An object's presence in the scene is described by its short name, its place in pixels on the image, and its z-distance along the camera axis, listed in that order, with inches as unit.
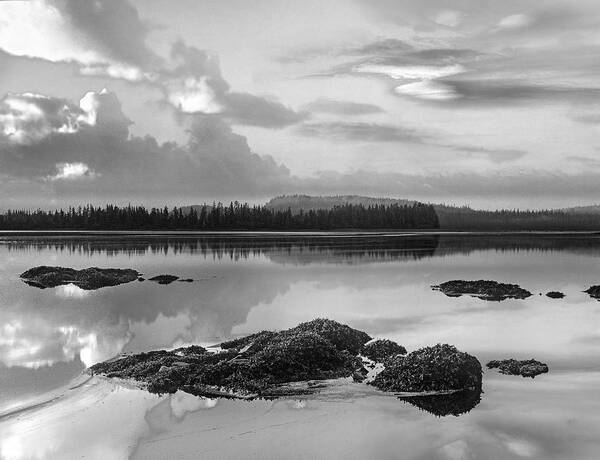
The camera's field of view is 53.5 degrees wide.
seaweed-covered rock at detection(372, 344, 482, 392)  631.2
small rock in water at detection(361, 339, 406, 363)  784.3
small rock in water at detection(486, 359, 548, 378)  710.5
